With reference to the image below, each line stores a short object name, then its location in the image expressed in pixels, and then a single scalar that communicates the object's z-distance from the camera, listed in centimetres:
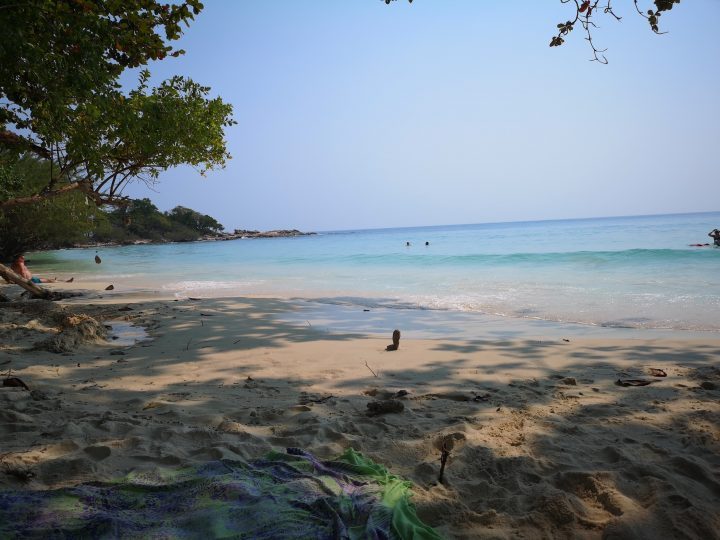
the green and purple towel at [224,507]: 179
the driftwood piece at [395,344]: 589
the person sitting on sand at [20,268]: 1288
